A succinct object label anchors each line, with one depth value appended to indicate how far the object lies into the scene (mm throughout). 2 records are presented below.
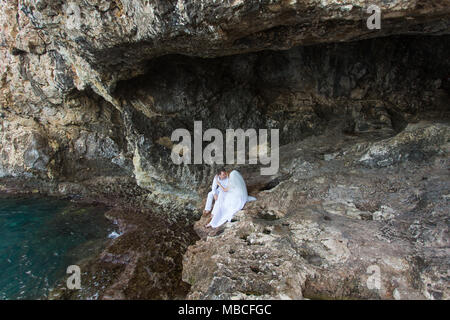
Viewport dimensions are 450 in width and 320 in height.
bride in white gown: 6695
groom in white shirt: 7172
